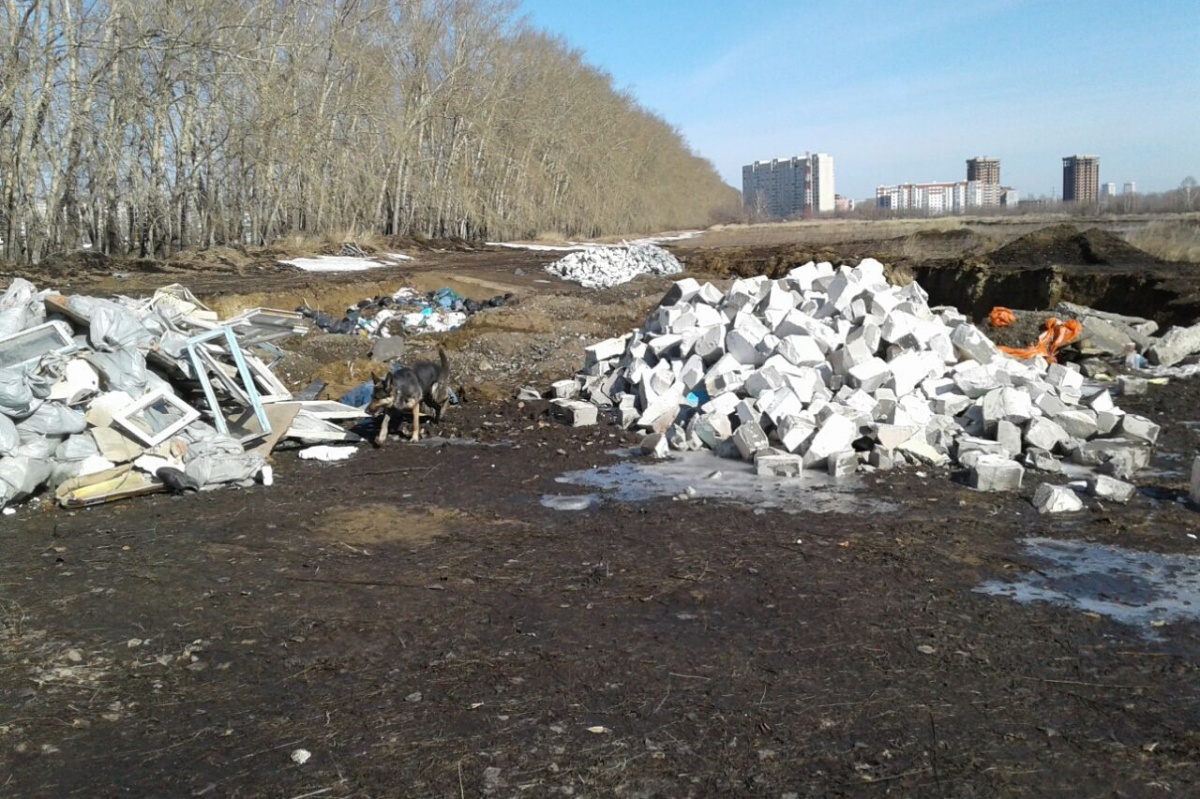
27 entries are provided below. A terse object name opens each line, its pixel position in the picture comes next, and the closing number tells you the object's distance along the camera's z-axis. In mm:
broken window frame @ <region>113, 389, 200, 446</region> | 7609
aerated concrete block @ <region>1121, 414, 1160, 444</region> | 8703
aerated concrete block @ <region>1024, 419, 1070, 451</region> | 8461
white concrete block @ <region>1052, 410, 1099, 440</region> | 8883
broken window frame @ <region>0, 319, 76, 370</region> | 7512
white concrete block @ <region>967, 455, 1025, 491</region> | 7363
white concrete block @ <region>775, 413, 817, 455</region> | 8328
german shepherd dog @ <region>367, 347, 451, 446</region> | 9359
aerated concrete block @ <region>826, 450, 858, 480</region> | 7902
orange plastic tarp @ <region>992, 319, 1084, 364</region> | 13812
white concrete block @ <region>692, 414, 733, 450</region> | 8938
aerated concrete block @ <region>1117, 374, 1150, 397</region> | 11781
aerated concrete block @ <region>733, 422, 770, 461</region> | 8383
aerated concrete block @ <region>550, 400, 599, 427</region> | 10234
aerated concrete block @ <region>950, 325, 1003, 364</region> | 10742
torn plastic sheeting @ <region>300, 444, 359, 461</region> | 8867
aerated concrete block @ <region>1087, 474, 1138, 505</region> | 6992
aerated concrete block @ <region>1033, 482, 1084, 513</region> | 6738
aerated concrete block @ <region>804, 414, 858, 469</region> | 8148
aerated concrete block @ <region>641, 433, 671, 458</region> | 8797
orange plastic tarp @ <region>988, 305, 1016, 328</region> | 15781
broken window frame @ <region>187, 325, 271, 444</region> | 8297
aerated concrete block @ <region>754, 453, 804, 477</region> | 7906
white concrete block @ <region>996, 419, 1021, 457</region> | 8430
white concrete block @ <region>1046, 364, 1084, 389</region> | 10328
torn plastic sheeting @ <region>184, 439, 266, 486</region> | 7559
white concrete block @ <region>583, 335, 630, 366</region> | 11906
